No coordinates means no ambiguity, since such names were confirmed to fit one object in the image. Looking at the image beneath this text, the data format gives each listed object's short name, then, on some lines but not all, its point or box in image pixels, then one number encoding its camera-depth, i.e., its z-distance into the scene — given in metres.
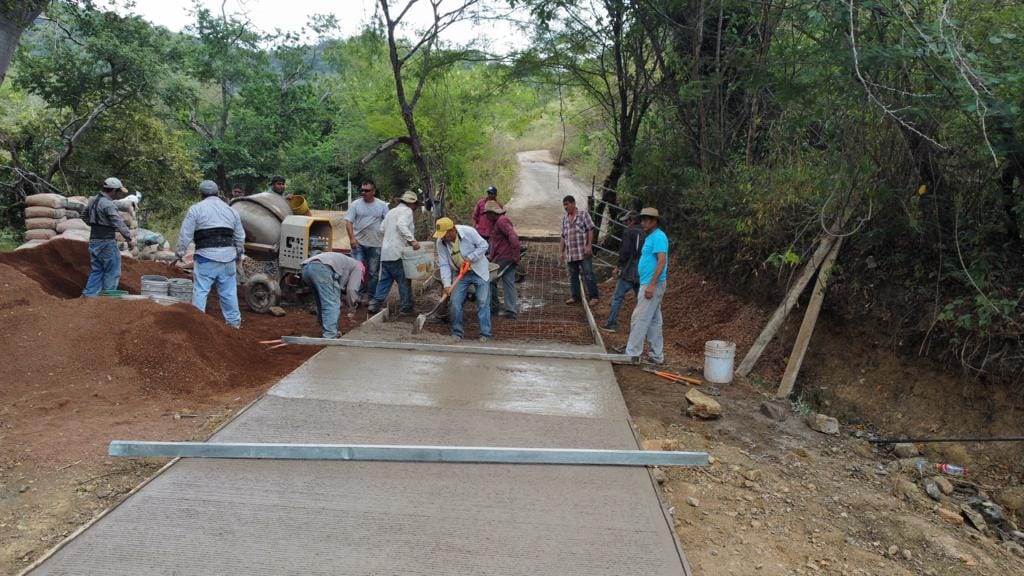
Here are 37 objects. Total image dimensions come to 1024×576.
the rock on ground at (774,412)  5.30
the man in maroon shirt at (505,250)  8.06
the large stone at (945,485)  4.49
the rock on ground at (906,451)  5.12
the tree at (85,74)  12.72
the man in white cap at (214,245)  6.39
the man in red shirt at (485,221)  8.55
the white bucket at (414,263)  7.74
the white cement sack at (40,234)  9.65
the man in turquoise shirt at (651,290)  6.17
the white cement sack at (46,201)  9.71
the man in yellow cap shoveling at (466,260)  6.89
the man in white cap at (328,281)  6.58
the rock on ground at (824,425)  5.23
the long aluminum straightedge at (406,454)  3.55
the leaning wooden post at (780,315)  6.48
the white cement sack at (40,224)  9.70
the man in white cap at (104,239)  7.04
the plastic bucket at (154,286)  6.83
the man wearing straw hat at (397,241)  7.61
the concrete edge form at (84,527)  2.58
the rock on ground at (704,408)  5.11
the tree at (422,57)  10.94
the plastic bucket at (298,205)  9.08
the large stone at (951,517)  4.03
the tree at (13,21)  7.21
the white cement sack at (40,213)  9.72
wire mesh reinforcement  7.61
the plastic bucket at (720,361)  6.08
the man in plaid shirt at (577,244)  8.91
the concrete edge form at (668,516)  2.80
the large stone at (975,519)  4.04
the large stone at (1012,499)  4.41
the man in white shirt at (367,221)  8.29
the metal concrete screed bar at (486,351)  6.23
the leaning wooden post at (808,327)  6.09
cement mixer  8.15
